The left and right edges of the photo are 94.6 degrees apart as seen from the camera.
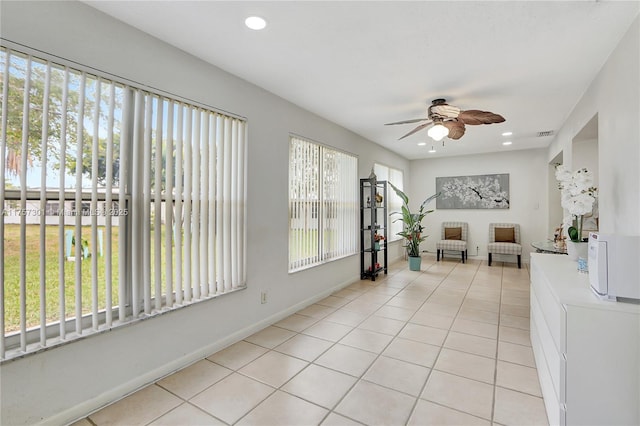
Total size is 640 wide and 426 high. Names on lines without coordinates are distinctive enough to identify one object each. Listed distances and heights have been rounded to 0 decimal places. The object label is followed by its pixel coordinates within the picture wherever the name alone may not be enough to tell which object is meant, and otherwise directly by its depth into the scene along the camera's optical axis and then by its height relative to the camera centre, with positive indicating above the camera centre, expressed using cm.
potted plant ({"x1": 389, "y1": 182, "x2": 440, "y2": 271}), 587 -47
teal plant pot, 586 -98
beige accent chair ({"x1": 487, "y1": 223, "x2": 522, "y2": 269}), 601 -55
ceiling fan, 308 +104
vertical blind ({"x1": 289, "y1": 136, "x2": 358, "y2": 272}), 365 +14
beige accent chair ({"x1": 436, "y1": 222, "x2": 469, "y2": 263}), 661 -58
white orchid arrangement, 230 +16
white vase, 237 -29
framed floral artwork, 670 +52
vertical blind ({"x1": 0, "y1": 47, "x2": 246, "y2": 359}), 158 +7
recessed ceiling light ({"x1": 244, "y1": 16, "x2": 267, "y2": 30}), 194 +128
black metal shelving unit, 511 -24
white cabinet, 141 -72
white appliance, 145 -26
